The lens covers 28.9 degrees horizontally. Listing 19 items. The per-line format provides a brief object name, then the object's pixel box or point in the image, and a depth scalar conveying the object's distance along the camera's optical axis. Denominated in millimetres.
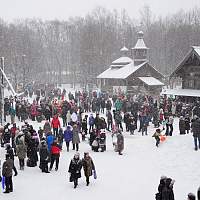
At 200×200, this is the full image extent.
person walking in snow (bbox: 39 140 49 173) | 15797
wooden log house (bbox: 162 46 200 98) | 34000
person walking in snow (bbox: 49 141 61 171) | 16109
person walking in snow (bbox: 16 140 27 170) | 16141
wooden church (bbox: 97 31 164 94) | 45375
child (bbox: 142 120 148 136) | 24016
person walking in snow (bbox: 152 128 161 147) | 20391
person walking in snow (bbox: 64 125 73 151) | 19484
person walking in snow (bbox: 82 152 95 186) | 14453
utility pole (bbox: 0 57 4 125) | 26859
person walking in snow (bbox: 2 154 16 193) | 13641
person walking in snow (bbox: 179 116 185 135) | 21848
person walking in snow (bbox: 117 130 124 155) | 19016
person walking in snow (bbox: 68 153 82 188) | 14242
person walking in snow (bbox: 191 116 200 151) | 18047
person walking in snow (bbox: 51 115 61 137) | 21828
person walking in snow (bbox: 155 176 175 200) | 10969
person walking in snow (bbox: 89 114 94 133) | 23391
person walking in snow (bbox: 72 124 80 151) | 19469
